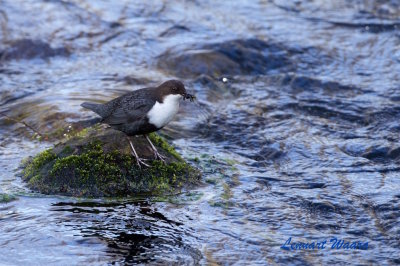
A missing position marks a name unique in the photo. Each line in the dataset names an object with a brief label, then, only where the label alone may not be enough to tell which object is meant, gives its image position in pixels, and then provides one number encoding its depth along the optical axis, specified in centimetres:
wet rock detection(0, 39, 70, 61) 1998
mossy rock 1117
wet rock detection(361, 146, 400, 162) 1343
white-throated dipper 1146
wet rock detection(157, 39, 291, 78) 1923
